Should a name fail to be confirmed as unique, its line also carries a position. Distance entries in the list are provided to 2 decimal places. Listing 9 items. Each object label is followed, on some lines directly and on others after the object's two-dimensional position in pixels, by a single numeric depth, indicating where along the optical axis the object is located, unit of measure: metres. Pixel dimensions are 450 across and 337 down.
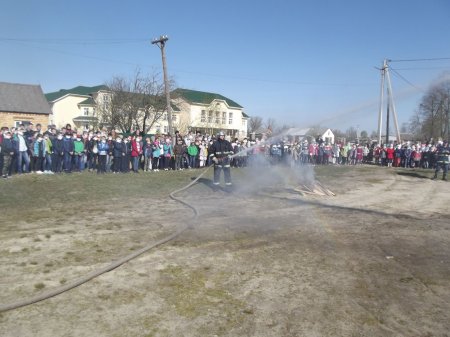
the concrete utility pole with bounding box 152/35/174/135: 24.95
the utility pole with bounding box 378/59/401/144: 26.33
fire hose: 4.07
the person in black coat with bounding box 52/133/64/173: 15.60
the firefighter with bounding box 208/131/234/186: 13.37
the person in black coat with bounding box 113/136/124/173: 16.91
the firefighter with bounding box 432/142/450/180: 18.89
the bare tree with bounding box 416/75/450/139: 52.59
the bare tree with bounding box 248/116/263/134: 84.62
